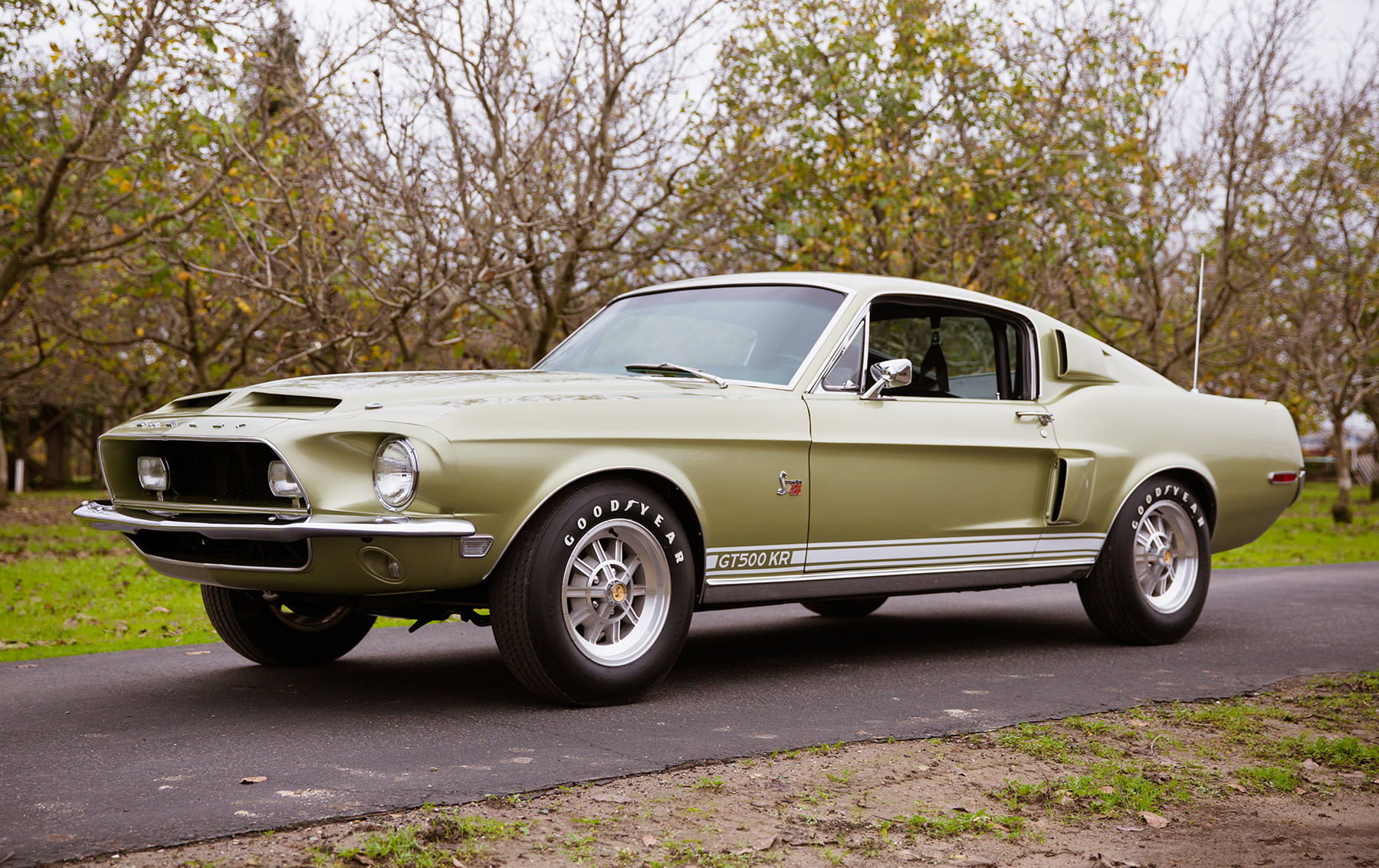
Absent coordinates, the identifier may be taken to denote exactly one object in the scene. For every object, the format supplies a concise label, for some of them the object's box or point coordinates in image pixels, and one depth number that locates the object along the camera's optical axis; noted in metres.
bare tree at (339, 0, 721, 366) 11.39
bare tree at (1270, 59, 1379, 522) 18.75
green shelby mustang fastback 4.47
